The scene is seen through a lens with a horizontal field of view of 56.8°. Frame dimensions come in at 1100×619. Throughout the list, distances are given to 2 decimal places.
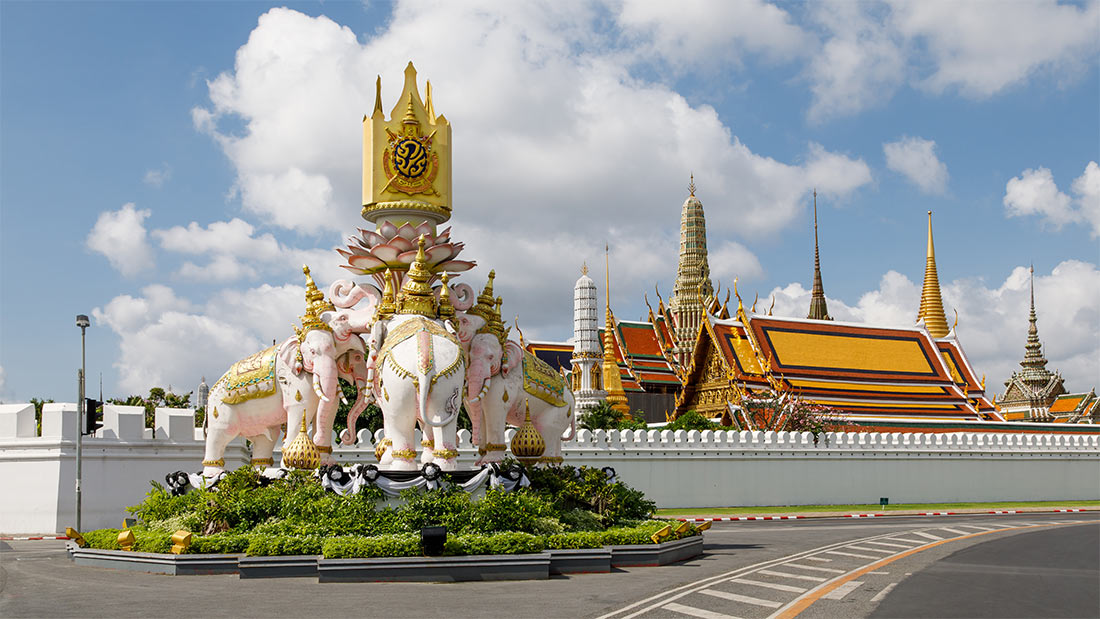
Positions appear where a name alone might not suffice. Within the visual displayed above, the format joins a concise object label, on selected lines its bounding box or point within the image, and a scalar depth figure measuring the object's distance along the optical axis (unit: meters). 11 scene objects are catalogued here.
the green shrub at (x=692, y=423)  41.12
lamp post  19.84
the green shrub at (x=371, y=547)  13.19
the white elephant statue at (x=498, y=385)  16.75
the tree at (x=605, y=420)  43.59
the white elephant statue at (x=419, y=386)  14.80
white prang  55.56
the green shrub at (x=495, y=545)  13.44
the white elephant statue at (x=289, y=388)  16.58
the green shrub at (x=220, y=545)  14.17
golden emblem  17.58
